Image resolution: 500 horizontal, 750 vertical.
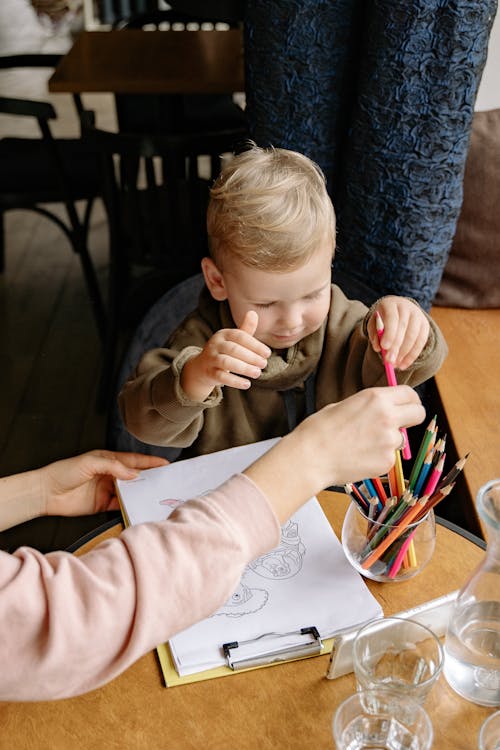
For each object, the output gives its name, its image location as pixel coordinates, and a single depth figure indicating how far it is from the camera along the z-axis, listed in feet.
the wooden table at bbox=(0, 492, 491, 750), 2.74
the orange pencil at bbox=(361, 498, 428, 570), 3.03
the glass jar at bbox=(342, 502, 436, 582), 3.15
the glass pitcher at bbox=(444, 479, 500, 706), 2.82
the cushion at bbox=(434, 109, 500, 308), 5.70
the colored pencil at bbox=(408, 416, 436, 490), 3.05
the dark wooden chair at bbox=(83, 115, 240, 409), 7.24
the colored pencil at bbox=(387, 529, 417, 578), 3.15
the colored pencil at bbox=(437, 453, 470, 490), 2.95
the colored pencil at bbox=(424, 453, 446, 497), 3.05
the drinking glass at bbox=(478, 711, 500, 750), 2.61
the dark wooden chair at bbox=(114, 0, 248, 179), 9.07
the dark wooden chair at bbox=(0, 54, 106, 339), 8.17
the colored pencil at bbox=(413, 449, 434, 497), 3.10
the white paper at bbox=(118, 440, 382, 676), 3.05
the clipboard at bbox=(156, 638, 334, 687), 2.93
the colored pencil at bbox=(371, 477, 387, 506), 3.22
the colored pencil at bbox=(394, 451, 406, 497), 3.09
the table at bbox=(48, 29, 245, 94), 8.21
